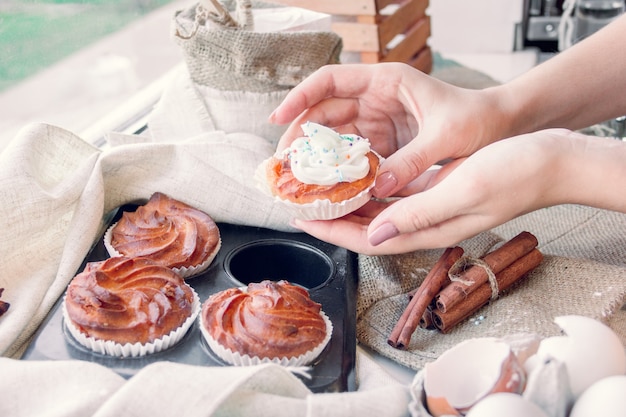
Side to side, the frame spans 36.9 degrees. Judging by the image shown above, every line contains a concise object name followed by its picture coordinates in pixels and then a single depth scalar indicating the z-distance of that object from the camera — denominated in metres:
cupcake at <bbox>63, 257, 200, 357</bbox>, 0.51
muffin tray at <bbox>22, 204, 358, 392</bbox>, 0.51
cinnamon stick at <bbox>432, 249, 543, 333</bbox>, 0.56
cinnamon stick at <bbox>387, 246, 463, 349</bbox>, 0.55
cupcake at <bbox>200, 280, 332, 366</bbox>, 0.51
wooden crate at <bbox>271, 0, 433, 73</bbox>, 1.00
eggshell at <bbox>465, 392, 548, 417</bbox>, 0.40
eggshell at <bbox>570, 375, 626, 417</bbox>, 0.40
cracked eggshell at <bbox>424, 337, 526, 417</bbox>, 0.43
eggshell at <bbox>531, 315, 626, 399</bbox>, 0.43
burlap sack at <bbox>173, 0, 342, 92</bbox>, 0.70
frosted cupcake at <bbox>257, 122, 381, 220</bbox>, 0.61
